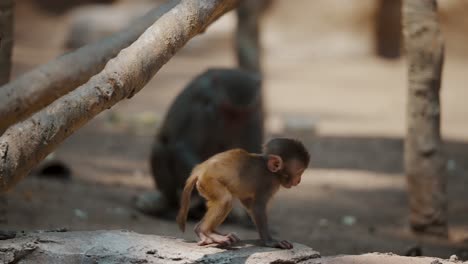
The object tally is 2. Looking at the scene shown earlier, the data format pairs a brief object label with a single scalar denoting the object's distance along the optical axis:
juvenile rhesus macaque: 8.91
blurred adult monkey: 15.47
